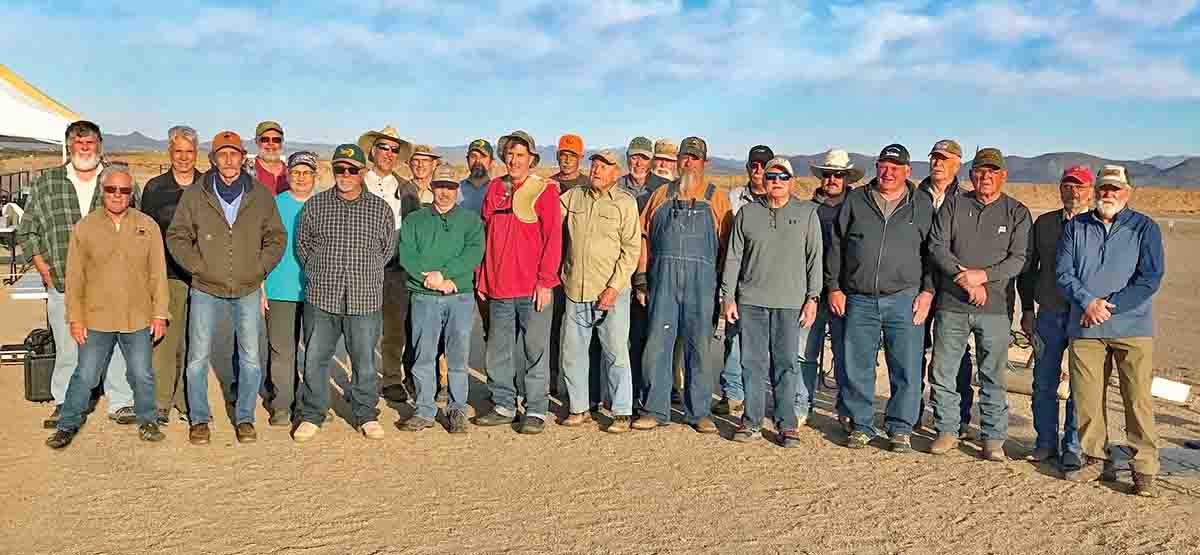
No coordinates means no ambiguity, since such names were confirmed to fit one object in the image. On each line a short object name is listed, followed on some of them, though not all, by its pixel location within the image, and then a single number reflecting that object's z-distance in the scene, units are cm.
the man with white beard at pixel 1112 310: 518
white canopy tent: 1022
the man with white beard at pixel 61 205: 577
